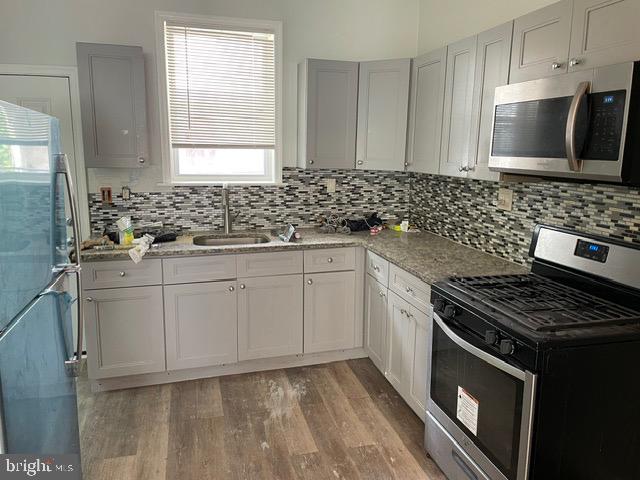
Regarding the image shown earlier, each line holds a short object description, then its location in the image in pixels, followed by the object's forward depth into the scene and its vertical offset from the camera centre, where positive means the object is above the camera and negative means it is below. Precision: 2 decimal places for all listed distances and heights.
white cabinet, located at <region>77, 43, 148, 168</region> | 2.99 +0.31
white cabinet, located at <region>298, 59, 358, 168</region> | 3.43 +0.32
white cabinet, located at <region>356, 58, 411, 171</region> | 3.38 +0.31
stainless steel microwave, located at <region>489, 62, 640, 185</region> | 1.64 +0.14
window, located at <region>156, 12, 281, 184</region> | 3.37 +0.42
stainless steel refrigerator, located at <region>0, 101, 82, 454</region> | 1.39 -0.45
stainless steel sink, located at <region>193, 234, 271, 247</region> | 3.48 -0.60
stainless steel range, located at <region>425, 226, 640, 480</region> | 1.67 -0.75
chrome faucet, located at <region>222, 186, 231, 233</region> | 3.54 -0.38
